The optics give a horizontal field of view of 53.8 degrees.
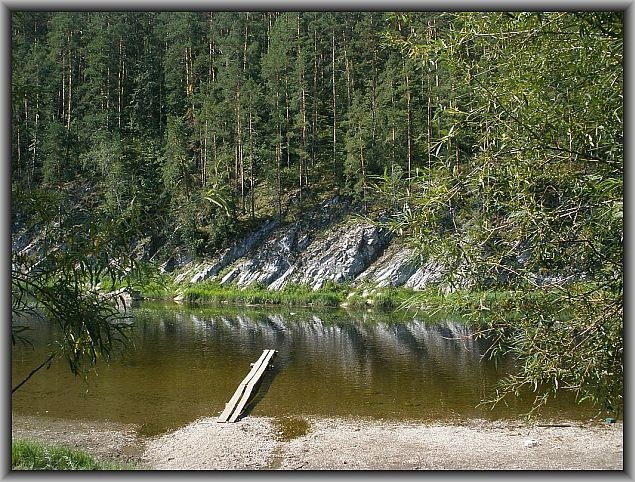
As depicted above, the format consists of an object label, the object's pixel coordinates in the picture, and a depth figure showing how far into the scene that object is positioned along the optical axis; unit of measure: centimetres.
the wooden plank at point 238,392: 1066
